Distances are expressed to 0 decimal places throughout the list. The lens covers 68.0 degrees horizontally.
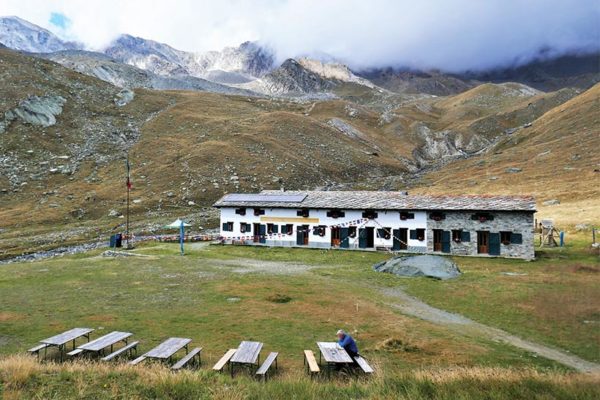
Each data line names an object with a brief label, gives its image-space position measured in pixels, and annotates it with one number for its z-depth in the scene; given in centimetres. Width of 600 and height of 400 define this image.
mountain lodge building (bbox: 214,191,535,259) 4816
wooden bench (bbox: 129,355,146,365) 1448
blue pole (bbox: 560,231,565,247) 5291
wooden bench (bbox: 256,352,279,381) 1429
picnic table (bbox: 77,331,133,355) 1646
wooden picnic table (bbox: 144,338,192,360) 1554
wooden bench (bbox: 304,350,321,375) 1484
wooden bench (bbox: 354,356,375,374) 1462
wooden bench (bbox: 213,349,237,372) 1477
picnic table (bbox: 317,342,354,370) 1534
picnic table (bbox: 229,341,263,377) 1521
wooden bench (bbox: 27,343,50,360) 1673
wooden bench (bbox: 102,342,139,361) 1596
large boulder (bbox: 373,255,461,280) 3778
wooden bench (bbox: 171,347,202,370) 1484
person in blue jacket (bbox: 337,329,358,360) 1664
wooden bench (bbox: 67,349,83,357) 1631
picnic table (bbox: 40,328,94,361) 1731
